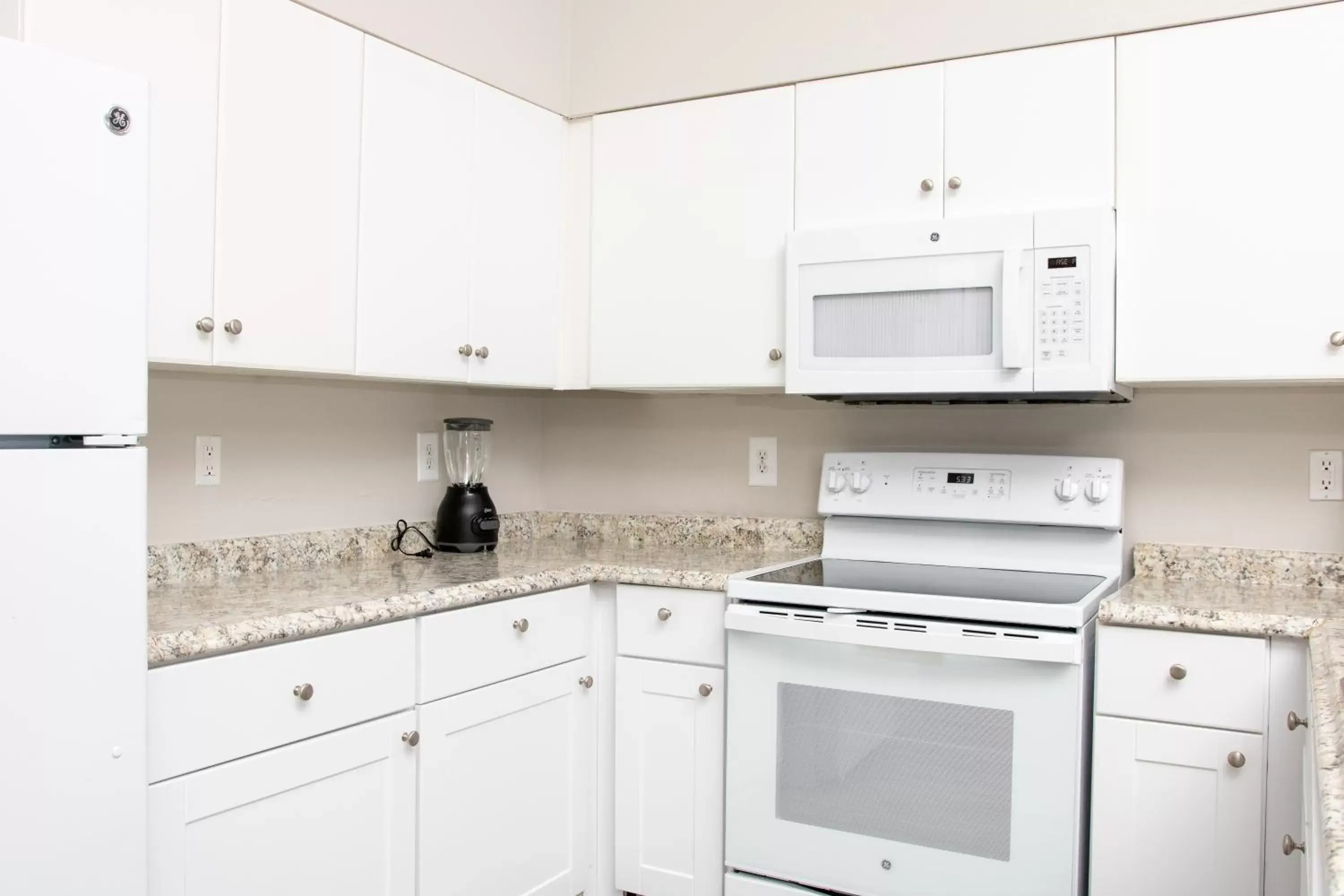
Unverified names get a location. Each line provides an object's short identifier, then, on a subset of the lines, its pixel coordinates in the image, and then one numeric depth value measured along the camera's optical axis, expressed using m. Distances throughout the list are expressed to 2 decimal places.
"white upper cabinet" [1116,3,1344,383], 1.99
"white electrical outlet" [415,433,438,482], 2.78
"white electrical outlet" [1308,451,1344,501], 2.25
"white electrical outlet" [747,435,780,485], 2.85
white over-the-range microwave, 2.14
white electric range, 1.96
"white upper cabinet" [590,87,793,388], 2.51
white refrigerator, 1.26
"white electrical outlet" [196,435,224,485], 2.22
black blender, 2.65
